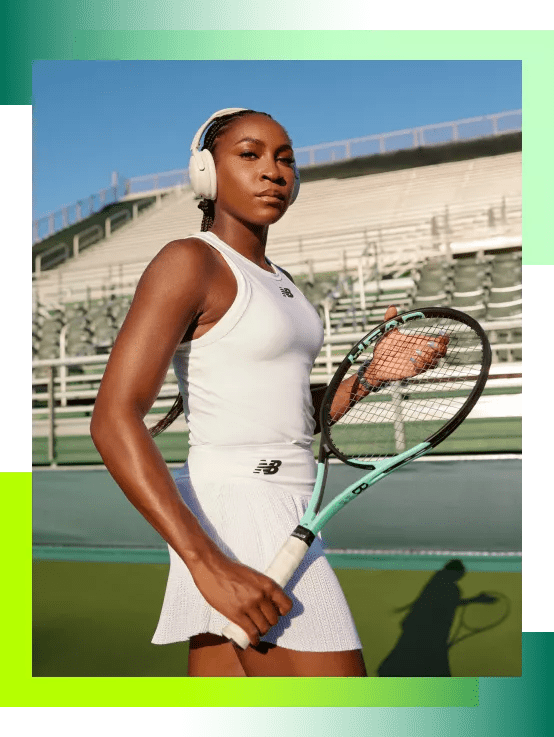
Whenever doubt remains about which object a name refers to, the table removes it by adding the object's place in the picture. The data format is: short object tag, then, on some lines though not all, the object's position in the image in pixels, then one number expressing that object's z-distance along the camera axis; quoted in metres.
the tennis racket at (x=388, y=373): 1.50
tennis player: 1.14
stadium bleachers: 7.83
